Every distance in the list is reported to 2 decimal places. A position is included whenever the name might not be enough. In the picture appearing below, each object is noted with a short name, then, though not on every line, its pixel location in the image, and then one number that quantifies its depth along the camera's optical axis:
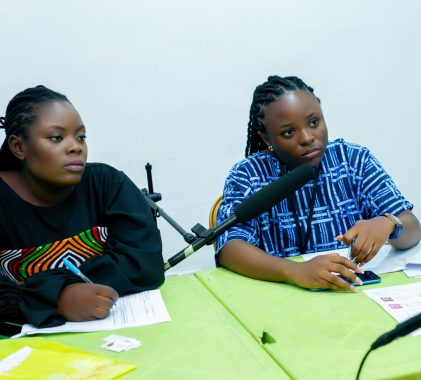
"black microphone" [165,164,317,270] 1.04
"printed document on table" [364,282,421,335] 0.94
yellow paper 0.77
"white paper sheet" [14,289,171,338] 0.96
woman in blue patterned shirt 1.36
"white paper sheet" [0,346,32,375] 0.80
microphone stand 1.05
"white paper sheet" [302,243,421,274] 1.20
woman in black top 1.15
